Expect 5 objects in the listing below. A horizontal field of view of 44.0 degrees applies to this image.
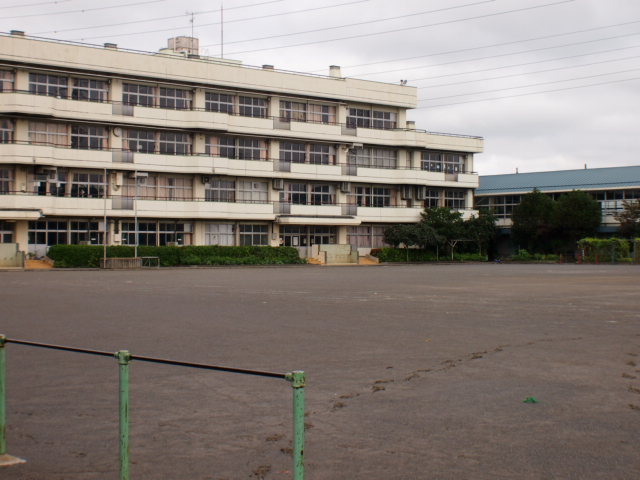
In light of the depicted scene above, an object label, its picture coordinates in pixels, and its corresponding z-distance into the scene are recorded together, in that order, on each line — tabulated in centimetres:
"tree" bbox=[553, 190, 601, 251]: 7450
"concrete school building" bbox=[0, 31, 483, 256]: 5675
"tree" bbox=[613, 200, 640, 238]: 7319
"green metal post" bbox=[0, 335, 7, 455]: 629
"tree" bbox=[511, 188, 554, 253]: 7606
